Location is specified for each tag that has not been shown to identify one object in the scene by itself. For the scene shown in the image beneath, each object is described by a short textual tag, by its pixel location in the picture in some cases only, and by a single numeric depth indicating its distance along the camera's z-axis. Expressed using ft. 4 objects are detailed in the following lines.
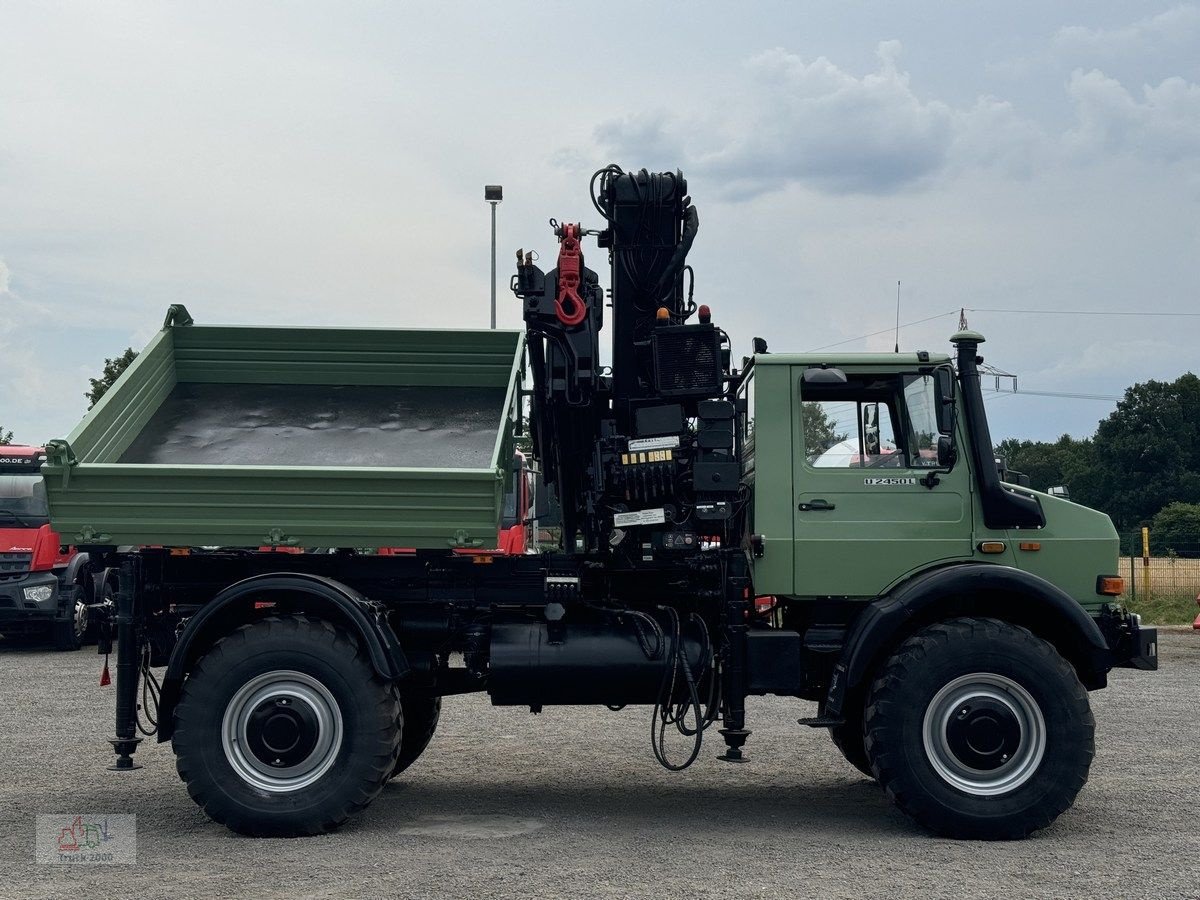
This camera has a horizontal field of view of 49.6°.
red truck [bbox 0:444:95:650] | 59.77
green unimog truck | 24.39
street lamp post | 74.18
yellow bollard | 79.15
